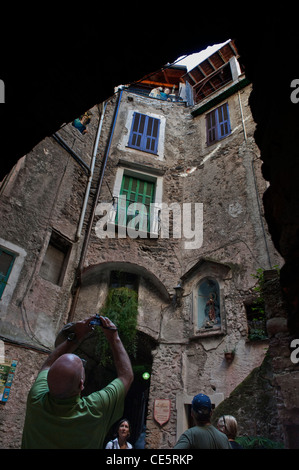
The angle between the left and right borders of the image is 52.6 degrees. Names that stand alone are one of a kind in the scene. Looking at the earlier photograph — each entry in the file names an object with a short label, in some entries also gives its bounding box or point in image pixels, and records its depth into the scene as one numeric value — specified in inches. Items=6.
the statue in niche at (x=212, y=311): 313.0
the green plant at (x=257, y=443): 153.6
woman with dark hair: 165.4
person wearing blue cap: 81.0
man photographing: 51.5
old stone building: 278.2
